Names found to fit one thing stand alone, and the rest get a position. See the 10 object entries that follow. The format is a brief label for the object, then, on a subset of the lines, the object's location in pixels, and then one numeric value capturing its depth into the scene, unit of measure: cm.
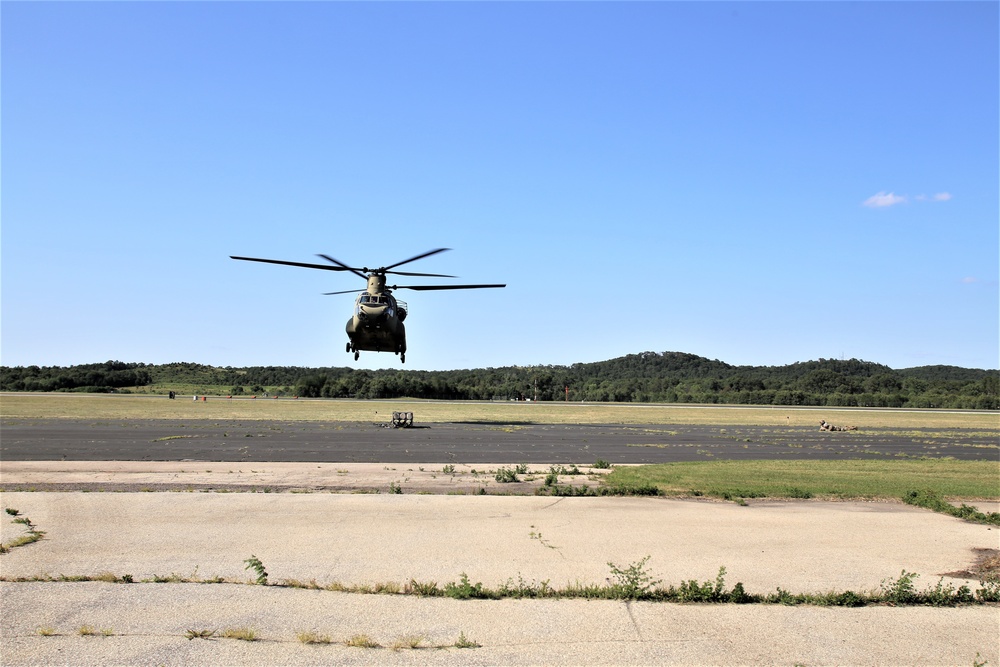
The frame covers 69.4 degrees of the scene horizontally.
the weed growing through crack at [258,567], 947
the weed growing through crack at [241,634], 757
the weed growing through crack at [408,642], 746
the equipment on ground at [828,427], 4974
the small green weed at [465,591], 908
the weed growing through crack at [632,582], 927
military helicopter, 4474
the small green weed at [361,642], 744
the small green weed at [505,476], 2029
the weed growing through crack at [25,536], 1130
